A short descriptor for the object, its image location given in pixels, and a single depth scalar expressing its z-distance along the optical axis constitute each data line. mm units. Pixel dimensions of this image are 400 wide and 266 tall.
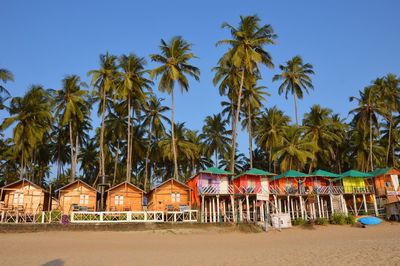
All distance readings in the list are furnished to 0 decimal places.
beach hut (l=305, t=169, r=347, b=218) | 35469
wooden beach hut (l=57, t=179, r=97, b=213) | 31500
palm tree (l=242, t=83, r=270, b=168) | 41969
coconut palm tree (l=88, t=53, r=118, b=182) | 37862
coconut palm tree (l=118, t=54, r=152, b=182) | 37125
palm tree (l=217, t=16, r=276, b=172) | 36125
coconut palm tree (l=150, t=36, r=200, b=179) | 37250
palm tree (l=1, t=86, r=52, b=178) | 36906
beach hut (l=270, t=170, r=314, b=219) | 34375
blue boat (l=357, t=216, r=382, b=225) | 31219
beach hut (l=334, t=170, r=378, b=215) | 36250
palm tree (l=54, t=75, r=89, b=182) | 38344
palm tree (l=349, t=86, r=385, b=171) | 43656
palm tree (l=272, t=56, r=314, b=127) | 46562
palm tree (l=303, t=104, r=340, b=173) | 44541
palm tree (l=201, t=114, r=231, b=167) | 49031
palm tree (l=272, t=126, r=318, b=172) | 40469
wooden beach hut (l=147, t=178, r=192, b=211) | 32684
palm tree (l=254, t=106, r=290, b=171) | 43000
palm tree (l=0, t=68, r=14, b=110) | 35375
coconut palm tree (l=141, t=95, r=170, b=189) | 44281
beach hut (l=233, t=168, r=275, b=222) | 31903
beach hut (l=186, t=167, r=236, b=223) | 31156
